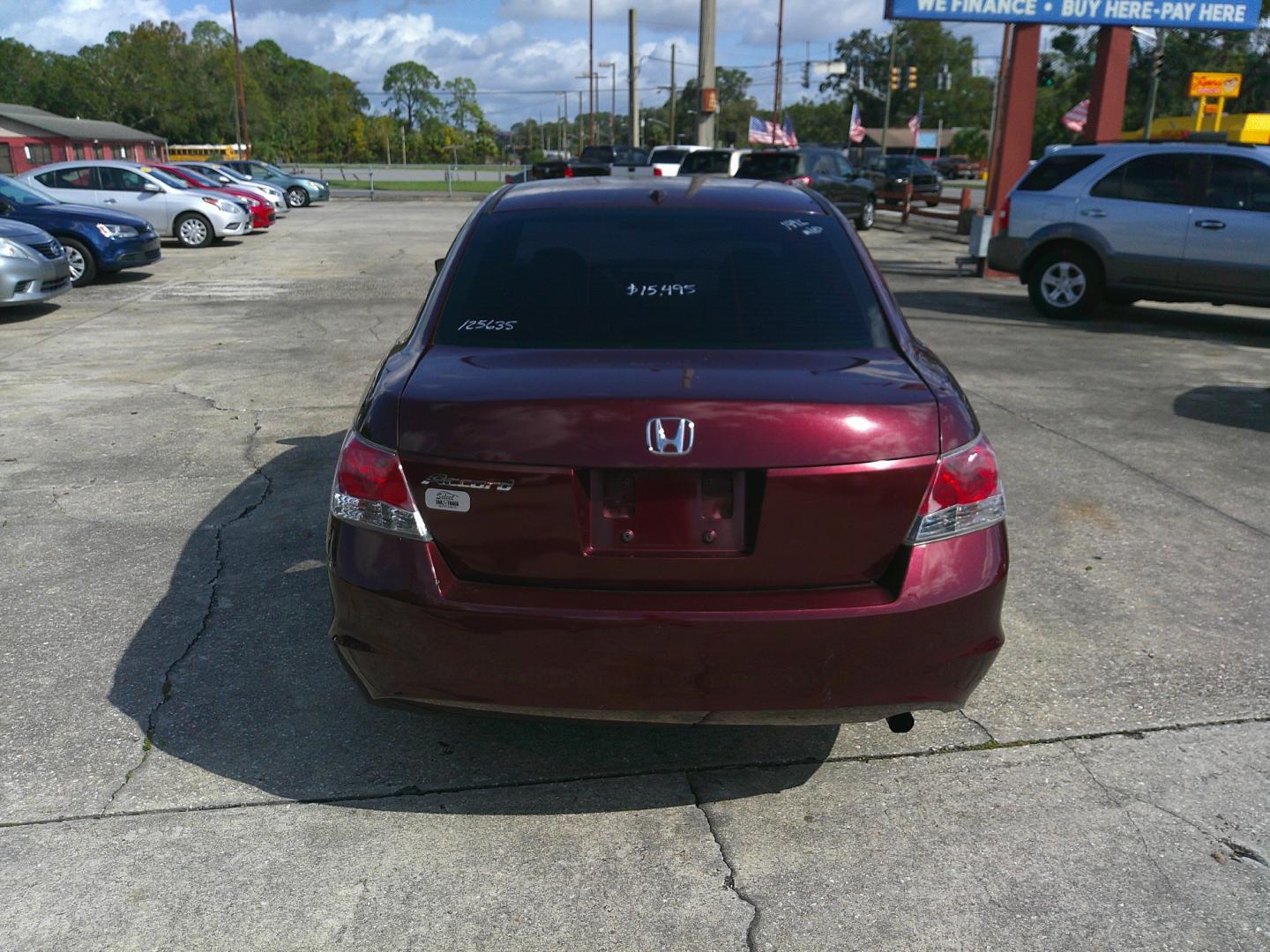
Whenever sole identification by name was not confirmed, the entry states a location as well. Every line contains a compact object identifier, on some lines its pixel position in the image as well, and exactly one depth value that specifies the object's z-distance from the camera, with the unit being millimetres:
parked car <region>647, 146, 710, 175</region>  29712
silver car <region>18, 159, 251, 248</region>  20562
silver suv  11406
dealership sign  17250
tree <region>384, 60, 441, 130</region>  137500
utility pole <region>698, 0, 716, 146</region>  39375
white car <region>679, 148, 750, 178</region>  24641
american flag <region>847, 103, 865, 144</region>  43684
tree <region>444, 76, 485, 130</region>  123250
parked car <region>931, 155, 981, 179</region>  70562
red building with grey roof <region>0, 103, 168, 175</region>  61656
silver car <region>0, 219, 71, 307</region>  11891
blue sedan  15250
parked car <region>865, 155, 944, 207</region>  34438
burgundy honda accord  2812
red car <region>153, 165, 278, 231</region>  24642
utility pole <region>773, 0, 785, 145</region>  62041
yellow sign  30441
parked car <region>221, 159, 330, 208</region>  34750
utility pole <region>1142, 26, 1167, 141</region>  28859
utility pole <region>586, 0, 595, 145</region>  68938
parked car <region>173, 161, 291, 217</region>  28369
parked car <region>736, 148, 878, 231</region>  23453
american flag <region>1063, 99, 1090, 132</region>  26000
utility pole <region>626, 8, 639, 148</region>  52906
